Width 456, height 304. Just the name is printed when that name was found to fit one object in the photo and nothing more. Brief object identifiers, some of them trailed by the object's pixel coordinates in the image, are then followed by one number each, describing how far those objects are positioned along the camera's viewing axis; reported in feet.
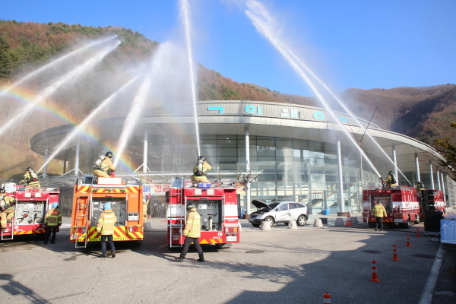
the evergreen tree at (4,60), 173.06
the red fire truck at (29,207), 42.65
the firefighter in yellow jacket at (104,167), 37.88
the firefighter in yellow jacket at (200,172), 38.29
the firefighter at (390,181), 67.51
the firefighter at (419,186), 86.10
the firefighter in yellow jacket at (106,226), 31.83
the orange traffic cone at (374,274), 22.38
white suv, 65.00
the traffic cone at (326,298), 14.15
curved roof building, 98.32
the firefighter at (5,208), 41.14
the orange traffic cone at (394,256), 29.88
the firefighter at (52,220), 42.47
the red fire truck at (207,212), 33.96
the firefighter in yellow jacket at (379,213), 56.49
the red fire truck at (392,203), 61.36
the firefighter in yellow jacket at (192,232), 29.81
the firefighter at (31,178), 52.19
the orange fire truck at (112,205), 33.96
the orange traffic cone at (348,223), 69.26
